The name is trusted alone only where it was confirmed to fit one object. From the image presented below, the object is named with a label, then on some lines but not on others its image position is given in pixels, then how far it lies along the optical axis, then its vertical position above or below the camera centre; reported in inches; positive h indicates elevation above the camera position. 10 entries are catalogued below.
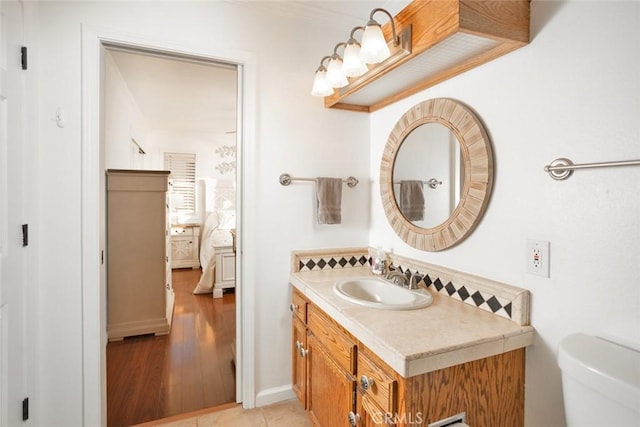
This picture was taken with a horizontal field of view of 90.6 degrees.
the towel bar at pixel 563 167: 39.7 +5.4
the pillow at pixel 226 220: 201.0 -10.2
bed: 163.2 -16.3
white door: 50.9 -2.9
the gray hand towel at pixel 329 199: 78.8 +1.6
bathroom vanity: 40.1 -21.6
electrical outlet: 45.3 -7.2
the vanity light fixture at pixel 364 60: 52.8 +26.6
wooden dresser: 111.0 -18.0
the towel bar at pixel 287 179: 78.0 +6.6
